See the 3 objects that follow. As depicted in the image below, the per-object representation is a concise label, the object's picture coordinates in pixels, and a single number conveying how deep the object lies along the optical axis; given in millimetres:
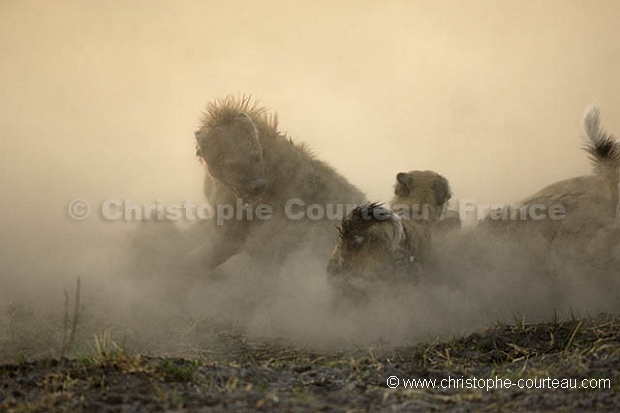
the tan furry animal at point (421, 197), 14905
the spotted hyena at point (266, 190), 15531
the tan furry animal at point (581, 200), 13398
